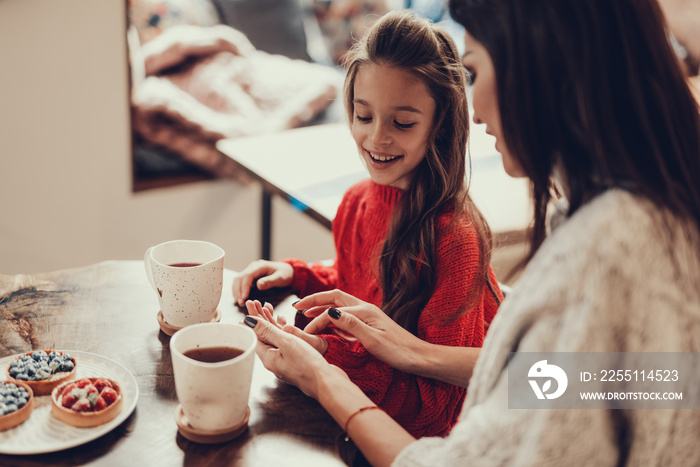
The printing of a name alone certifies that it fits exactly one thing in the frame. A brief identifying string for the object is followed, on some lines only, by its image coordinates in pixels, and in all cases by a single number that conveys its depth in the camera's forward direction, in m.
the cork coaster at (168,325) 0.98
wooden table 0.74
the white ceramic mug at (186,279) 0.94
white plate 0.72
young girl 1.05
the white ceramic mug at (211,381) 0.72
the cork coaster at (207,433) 0.75
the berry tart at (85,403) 0.75
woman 0.63
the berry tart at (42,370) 0.81
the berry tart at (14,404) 0.74
